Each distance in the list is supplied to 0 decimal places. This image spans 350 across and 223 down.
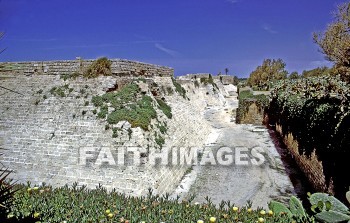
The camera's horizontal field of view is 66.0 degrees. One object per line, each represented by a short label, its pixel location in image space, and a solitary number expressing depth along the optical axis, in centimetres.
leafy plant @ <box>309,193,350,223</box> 327
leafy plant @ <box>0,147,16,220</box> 218
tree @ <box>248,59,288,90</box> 4922
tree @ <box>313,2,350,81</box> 1106
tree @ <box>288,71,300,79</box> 5016
